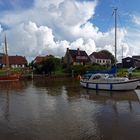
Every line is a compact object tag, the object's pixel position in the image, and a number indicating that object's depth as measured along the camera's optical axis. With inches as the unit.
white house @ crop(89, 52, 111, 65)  2528.3
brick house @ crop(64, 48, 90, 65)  2256.4
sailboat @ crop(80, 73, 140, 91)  788.8
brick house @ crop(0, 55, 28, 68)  2410.3
